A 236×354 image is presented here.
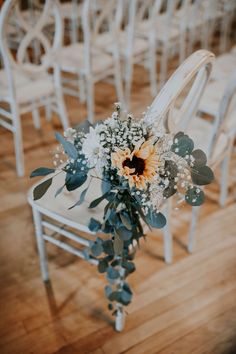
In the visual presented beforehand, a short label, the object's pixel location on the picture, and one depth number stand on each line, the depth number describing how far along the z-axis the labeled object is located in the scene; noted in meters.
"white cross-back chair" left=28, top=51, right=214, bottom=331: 1.18
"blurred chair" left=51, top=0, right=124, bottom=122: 2.49
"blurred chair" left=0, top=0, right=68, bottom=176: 2.11
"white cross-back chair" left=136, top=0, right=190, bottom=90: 3.03
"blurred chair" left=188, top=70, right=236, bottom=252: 1.52
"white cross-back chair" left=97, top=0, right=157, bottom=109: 2.75
